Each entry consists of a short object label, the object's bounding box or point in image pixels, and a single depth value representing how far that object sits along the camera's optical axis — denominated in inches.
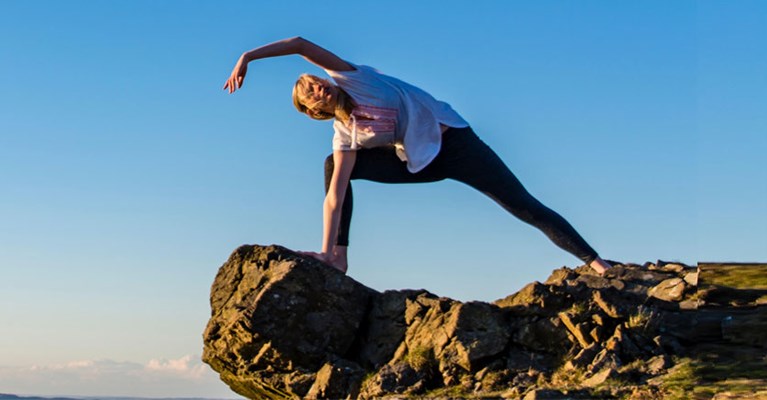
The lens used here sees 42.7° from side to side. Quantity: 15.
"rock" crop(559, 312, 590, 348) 323.9
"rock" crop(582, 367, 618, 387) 302.2
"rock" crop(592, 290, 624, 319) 327.0
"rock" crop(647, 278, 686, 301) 349.4
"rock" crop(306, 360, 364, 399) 337.7
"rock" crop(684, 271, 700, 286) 356.5
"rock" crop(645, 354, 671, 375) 305.4
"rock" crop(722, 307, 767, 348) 322.7
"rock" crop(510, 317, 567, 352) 328.2
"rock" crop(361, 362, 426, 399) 325.4
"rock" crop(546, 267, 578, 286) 373.8
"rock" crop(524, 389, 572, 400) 293.1
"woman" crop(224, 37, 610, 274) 362.6
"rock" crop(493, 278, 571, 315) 337.1
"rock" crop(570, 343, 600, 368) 316.2
